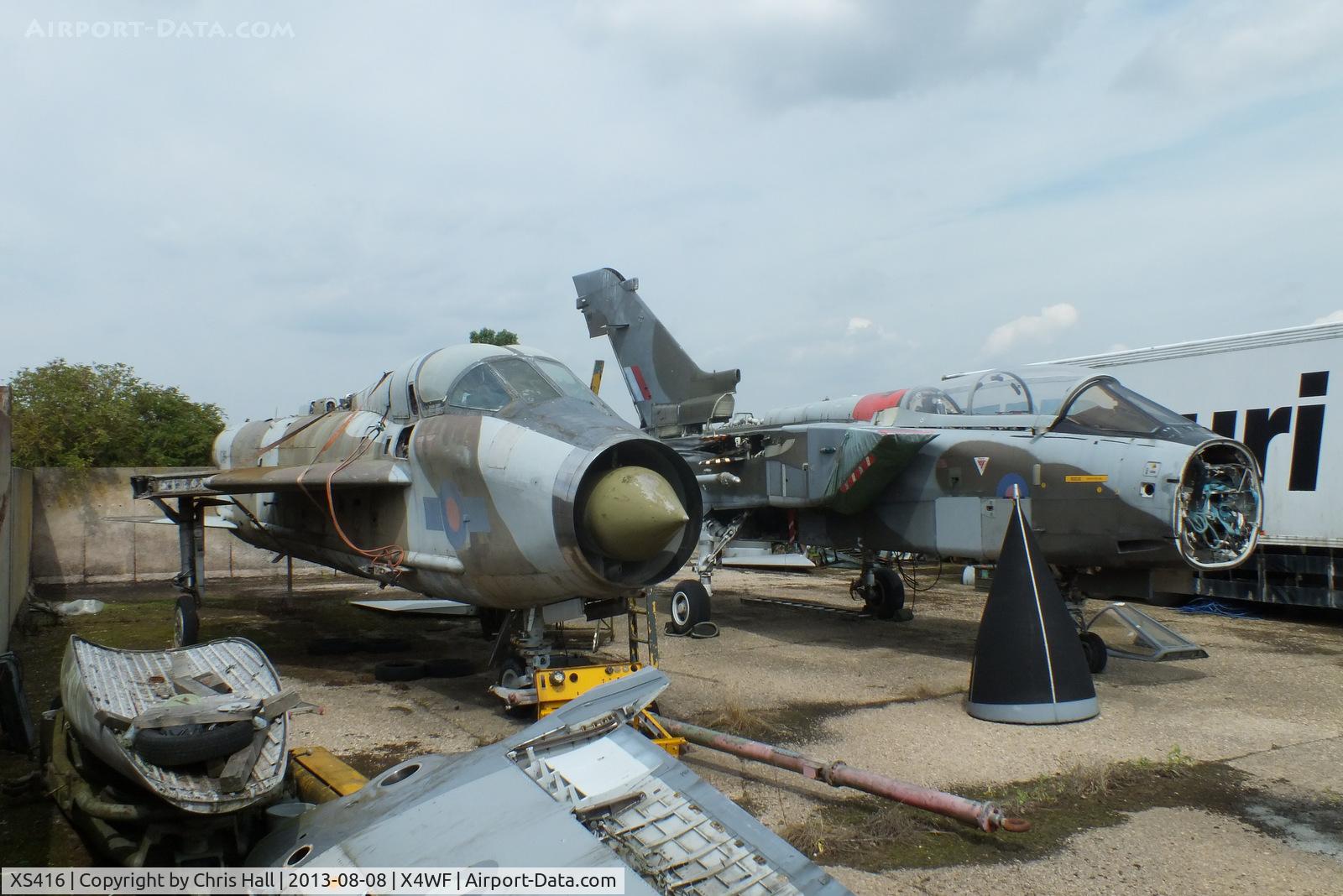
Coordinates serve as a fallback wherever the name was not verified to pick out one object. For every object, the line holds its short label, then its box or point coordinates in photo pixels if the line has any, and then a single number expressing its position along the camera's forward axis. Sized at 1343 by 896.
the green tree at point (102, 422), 20.89
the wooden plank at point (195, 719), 3.42
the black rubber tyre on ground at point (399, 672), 7.79
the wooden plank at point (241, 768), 3.35
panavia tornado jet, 7.68
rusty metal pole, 3.86
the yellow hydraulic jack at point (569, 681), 5.86
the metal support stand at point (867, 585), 11.47
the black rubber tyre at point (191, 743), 3.32
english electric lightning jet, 5.43
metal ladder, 6.40
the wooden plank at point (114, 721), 3.38
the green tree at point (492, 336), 28.23
